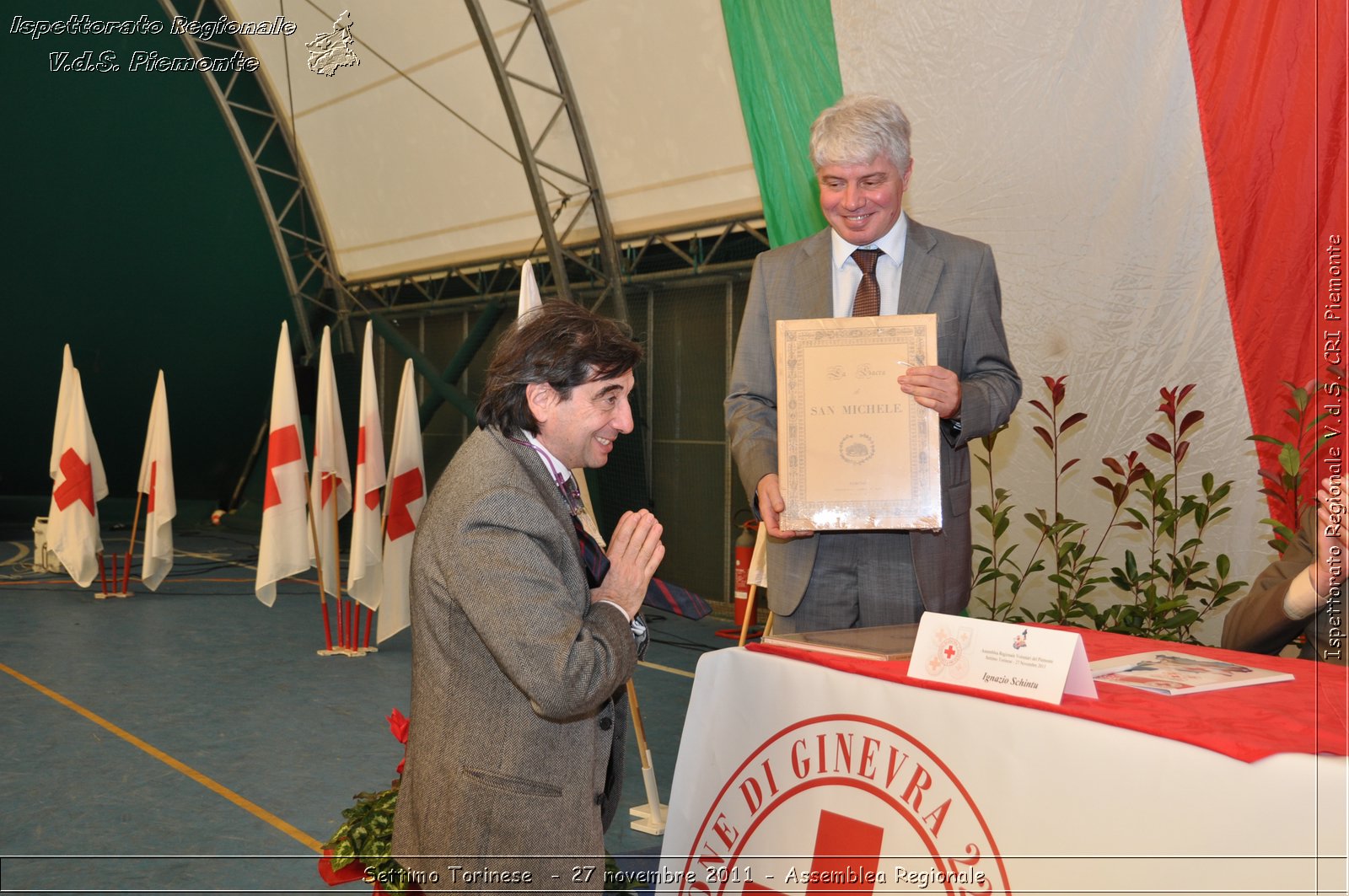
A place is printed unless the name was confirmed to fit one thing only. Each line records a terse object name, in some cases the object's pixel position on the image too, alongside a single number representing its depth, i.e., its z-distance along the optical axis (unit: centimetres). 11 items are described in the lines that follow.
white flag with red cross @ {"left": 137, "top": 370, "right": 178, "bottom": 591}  775
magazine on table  140
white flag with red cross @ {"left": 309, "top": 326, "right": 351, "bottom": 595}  646
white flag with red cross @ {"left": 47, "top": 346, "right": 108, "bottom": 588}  779
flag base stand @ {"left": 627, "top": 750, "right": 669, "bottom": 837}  352
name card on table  132
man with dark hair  148
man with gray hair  193
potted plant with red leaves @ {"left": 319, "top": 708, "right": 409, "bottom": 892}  195
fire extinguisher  711
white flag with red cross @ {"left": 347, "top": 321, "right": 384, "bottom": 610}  629
